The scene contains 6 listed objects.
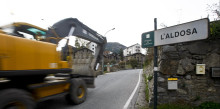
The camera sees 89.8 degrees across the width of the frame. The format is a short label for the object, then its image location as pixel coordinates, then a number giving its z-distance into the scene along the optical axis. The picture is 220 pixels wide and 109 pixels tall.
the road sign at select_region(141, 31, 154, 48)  2.99
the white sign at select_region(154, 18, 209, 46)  2.26
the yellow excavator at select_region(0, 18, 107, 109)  2.53
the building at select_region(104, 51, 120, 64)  63.13
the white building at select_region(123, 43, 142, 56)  72.44
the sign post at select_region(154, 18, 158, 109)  2.81
